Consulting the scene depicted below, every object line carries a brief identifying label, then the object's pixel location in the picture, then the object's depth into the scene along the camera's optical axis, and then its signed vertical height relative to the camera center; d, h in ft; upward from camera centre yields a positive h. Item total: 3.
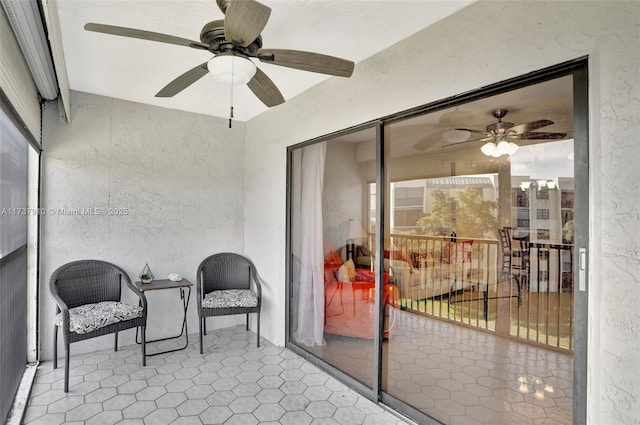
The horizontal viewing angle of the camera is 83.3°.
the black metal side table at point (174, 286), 11.08 -2.33
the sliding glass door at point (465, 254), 5.57 -0.78
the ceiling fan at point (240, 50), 4.93 +2.68
